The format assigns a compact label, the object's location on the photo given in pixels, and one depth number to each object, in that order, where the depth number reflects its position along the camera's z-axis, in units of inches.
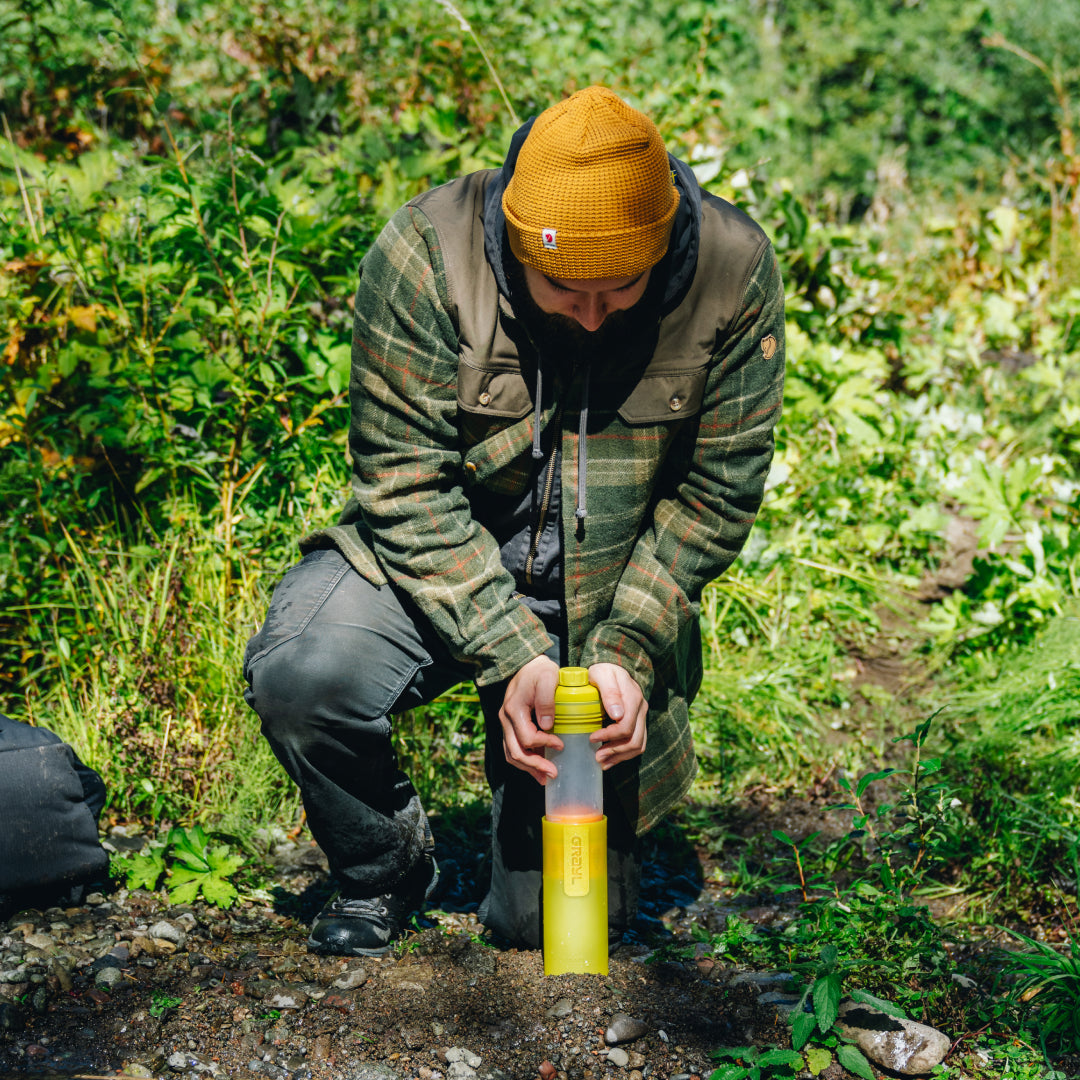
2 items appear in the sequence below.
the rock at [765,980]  83.7
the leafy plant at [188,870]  93.0
